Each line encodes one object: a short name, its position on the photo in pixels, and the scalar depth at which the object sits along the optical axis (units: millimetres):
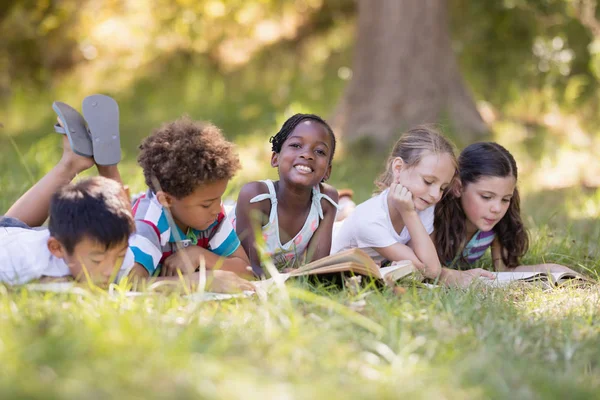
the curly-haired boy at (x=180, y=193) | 3342
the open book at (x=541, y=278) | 3699
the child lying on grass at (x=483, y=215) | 4145
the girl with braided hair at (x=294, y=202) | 3883
